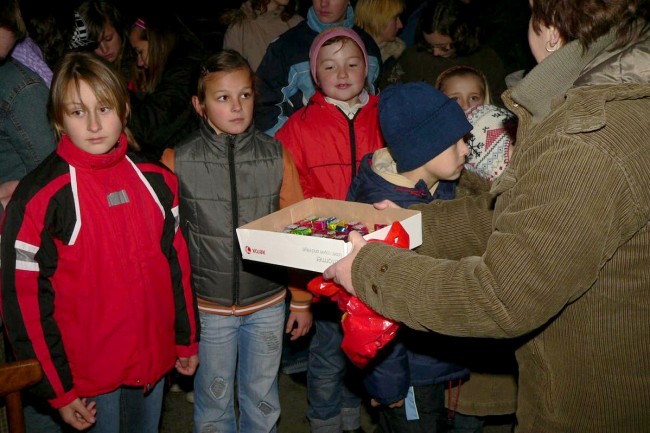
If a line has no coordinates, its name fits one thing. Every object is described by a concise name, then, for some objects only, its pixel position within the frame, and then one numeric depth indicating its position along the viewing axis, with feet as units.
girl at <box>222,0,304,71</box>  15.37
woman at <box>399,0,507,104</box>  14.25
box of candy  6.82
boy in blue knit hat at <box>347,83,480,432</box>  8.82
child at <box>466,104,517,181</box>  10.02
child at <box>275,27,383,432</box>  11.10
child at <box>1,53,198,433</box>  7.55
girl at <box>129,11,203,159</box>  12.16
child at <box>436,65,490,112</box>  12.30
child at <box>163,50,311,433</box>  9.52
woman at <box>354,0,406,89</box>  15.48
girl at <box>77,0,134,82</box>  13.44
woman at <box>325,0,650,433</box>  4.53
